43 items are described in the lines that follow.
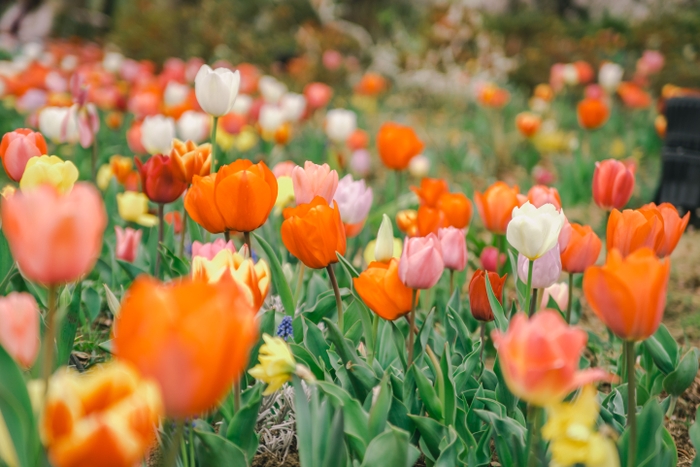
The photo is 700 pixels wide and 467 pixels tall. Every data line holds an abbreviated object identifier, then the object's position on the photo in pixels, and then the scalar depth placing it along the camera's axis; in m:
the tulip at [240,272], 1.02
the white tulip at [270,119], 3.64
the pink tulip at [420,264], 1.25
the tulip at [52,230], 0.71
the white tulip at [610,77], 5.68
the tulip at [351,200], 1.81
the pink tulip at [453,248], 1.68
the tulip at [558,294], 1.95
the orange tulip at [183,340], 0.65
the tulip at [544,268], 1.41
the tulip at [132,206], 2.32
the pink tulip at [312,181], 1.55
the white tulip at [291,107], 3.96
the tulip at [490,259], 2.04
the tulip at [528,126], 4.40
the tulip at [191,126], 2.92
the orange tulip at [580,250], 1.50
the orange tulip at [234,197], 1.31
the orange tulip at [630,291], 0.89
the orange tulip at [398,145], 2.66
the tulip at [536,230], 1.25
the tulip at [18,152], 1.56
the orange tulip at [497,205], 1.81
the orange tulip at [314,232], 1.31
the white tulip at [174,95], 4.04
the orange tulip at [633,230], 1.32
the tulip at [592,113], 4.28
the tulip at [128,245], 2.01
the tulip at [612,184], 1.77
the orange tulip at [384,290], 1.28
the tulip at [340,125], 3.83
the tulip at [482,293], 1.51
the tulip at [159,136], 2.38
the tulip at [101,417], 0.64
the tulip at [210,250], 1.25
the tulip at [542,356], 0.79
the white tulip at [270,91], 4.52
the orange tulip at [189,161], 1.68
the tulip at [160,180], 1.73
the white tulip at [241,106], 4.00
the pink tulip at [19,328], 0.90
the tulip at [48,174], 1.35
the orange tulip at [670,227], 1.40
